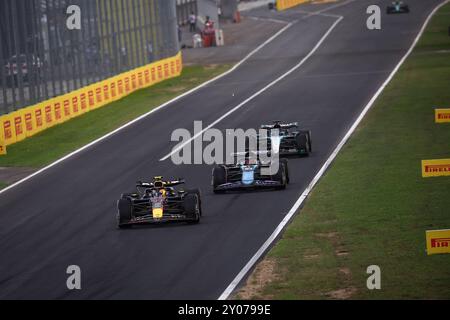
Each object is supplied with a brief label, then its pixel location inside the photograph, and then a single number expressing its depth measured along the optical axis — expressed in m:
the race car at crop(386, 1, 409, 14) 91.69
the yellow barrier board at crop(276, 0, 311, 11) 110.31
